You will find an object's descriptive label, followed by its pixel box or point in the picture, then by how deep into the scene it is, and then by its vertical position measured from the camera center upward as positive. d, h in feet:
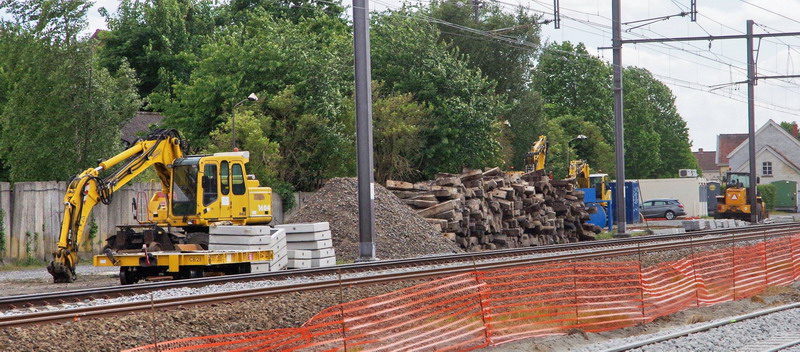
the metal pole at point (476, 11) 214.48 +39.75
